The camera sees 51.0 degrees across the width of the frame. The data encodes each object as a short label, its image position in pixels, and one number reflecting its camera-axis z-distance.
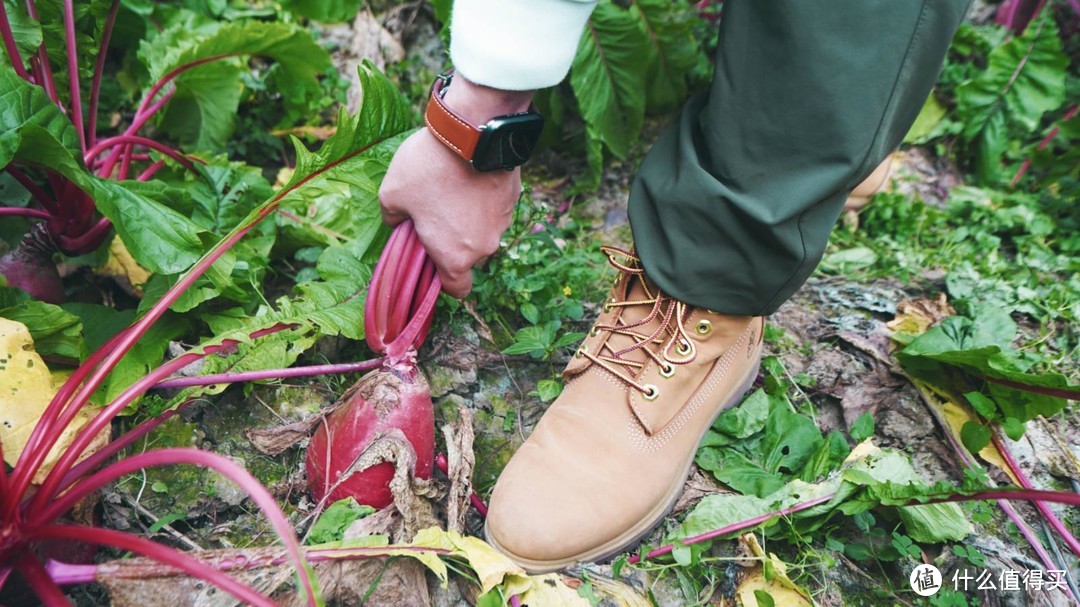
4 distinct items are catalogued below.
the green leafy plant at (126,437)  0.59
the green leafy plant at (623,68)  0.98
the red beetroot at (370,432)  0.71
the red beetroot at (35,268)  0.78
